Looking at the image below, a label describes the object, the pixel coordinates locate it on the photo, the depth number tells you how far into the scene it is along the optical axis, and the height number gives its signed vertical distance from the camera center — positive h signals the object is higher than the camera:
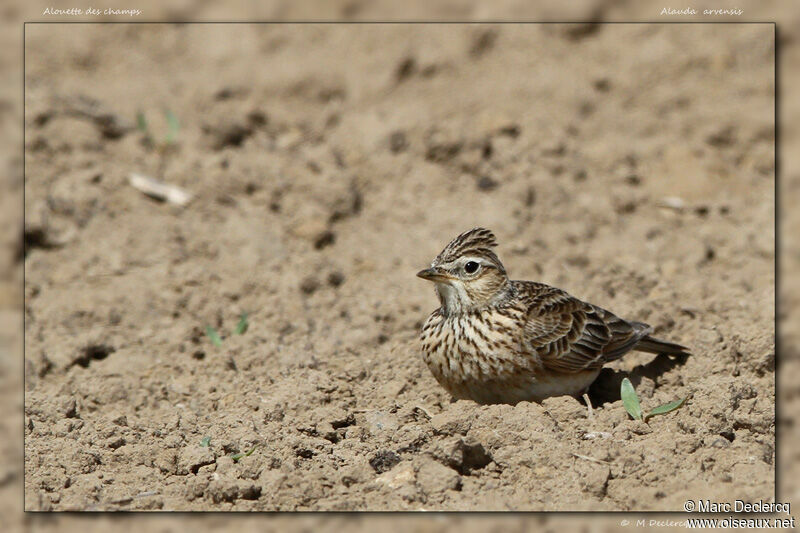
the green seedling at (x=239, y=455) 11.45 -1.05
